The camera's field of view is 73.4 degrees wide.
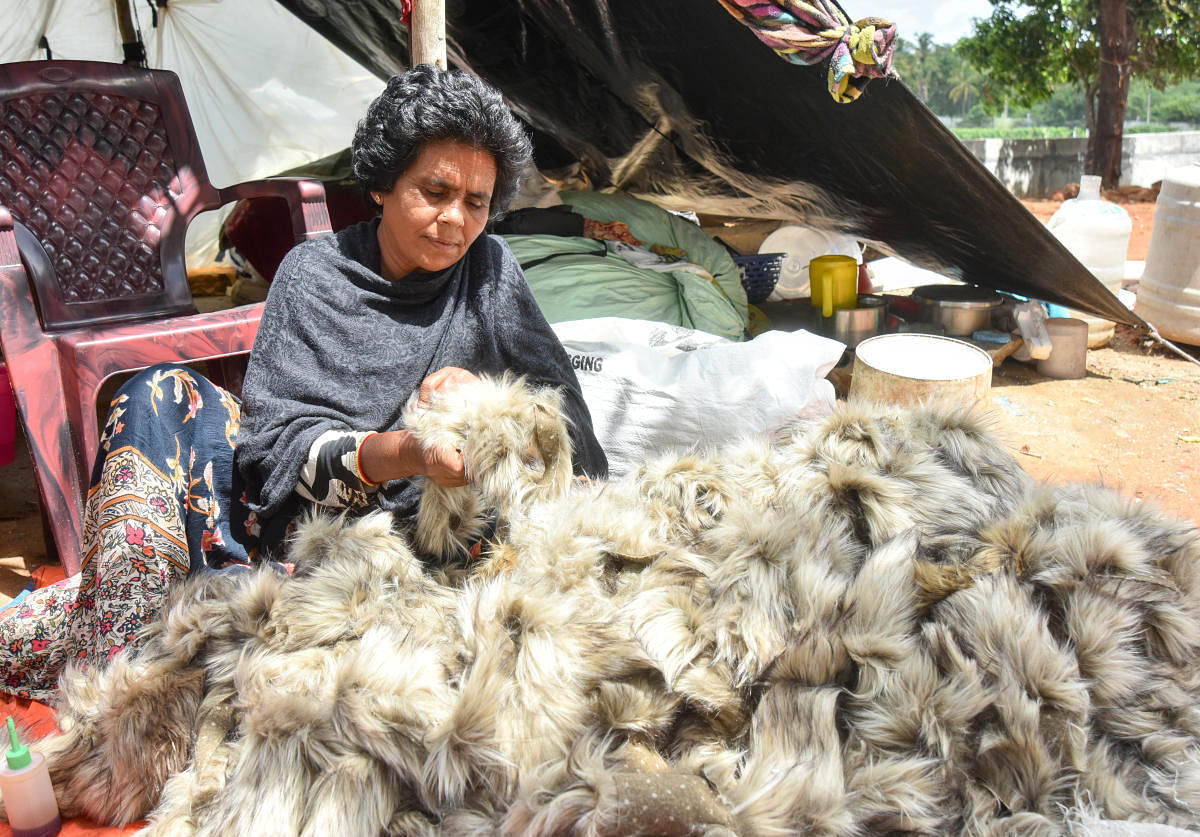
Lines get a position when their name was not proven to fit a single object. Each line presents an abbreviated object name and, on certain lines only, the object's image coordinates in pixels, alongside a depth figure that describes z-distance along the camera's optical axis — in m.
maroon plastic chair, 2.74
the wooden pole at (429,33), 2.35
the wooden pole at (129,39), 4.70
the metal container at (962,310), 4.45
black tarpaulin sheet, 3.20
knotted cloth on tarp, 2.47
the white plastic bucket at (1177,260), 4.77
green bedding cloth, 3.30
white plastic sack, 2.55
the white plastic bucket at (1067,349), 4.33
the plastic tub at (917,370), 2.79
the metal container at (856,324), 4.27
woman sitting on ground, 1.62
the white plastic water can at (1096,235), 4.89
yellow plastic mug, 4.40
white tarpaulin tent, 4.88
